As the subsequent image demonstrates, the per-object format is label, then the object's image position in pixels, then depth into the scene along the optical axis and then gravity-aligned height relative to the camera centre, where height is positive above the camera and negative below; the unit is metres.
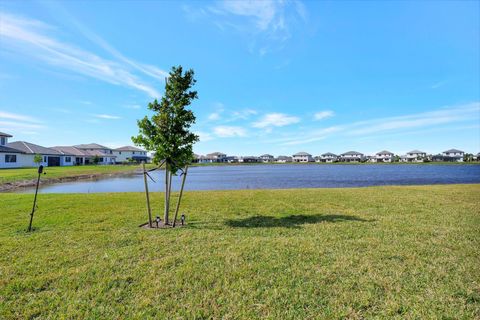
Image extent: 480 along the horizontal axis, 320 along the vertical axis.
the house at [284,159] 182.25 +3.87
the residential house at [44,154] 50.59 +2.31
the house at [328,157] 170.57 +4.98
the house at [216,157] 163.75 +4.92
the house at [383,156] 155.00 +5.12
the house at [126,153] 97.23 +4.55
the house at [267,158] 185.00 +4.66
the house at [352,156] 164.26 +5.47
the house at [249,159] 170.62 +3.56
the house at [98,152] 77.30 +4.23
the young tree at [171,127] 8.61 +1.32
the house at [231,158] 172.00 +3.98
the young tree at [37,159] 43.84 +0.96
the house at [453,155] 138.62 +5.54
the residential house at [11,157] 42.55 +1.41
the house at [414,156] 146.68 +4.93
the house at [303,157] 172.00 +4.98
